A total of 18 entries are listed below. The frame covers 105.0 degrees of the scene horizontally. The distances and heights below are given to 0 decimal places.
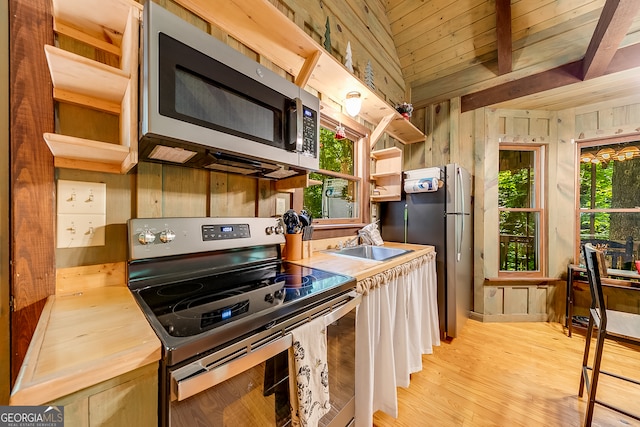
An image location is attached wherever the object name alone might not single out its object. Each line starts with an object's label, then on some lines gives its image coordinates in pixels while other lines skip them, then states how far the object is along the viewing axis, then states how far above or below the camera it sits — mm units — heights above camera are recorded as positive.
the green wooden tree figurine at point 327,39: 1798 +1287
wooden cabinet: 470 -391
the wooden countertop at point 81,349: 433 -290
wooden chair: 1334 -642
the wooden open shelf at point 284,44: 1177 +963
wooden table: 2281 -631
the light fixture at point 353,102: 1891 +864
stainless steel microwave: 791 +418
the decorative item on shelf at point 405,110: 2627 +1118
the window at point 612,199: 2479 +165
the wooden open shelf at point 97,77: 758 +441
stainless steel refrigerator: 2307 -172
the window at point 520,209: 2859 +58
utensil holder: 1517 -204
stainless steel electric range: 602 -305
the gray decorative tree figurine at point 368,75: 2217 +1254
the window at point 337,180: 2125 +313
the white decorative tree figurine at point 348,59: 1902 +1209
